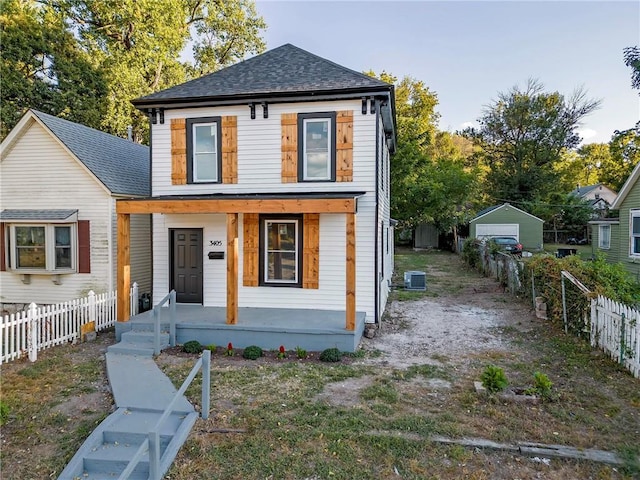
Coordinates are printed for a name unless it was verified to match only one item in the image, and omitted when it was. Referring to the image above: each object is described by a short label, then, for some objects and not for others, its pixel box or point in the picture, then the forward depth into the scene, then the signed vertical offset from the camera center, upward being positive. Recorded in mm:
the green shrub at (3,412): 4492 -1983
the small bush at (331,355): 7117 -2138
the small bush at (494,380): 5270 -1935
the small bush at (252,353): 7289 -2128
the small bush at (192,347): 7594 -2100
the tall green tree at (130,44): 22219 +11939
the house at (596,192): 47181 +5734
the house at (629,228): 14352 +383
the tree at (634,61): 14116 +6497
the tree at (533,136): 38844 +10453
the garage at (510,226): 30297 +956
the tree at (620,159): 19780 +7232
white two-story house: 8594 +1247
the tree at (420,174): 28688 +4953
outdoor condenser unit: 14930 -1622
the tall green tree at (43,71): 19391 +8991
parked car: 25611 -403
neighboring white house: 10781 +664
